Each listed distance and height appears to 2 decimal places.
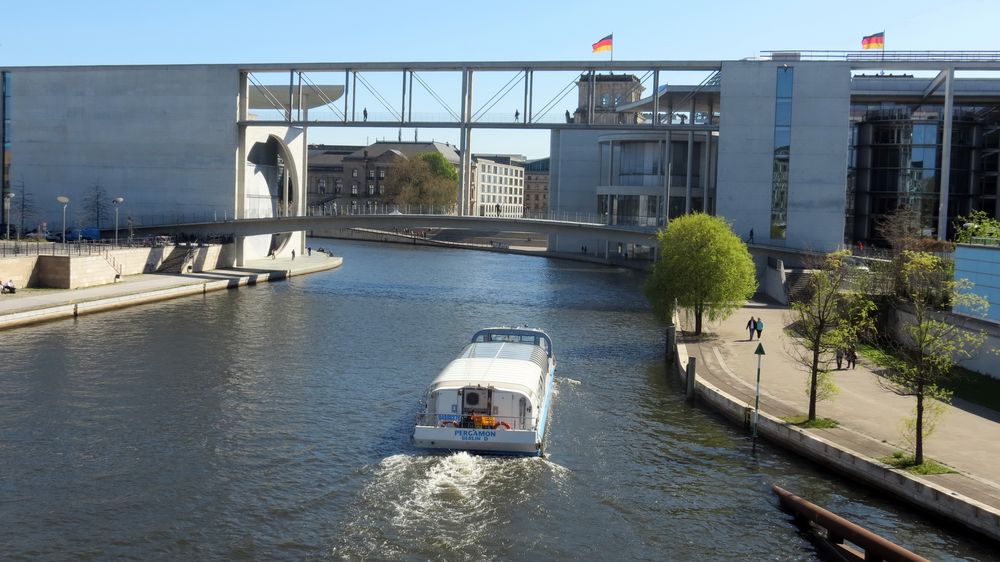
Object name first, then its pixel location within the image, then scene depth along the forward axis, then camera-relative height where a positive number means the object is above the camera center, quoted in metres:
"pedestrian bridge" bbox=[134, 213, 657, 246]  66.94 +0.08
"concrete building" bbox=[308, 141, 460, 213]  171.39 +9.27
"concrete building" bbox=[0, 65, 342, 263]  76.88 +6.01
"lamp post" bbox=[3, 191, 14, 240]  76.97 +0.77
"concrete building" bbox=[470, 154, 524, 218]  178.62 +8.92
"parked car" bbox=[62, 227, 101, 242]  74.25 -1.36
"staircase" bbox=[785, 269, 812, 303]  53.47 -2.66
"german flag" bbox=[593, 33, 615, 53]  72.19 +13.77
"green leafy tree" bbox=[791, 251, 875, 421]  26.42 -2.26
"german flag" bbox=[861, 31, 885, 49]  68.19 +13.87
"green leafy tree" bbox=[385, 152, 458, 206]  143.12 +6.16
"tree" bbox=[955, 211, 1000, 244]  41.66 +0.59
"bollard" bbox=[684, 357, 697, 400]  32.12 -4.72
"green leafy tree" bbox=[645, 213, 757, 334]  43.88 -1.69
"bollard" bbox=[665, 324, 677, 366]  39.72 -4.49
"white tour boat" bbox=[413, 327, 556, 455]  24.20 -4.66
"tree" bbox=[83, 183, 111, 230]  79.12 +0.99
